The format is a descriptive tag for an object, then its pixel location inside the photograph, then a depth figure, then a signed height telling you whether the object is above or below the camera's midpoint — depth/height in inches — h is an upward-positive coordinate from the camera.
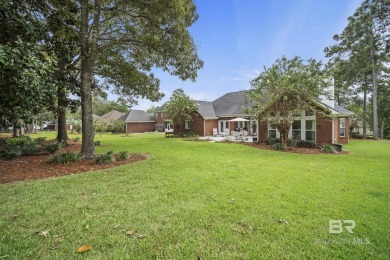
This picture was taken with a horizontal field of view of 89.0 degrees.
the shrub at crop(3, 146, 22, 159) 382.6 -50.0
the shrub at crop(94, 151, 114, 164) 334.3 -54.9
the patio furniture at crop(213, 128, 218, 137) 1047.2 -29.6
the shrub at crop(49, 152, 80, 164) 331.4 -52.8
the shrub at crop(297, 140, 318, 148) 556.8 -50.9
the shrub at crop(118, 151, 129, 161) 369.1 -54.8
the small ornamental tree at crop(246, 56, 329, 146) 494.9 +97.3
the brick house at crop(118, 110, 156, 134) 1736.0 +49.2
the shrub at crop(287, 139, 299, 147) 575.2 -48.4
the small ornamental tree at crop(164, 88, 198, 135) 981.8 +101.6
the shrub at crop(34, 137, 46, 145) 594.8 -43.4
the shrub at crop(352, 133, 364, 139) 985.7 -49.6
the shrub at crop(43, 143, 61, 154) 447.8 -48.6
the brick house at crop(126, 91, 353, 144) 578.1 +15.6
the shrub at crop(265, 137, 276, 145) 621.0 -46.1
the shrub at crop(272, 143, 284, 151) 533.3 -53.8
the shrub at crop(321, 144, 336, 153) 483.8 -55.9
